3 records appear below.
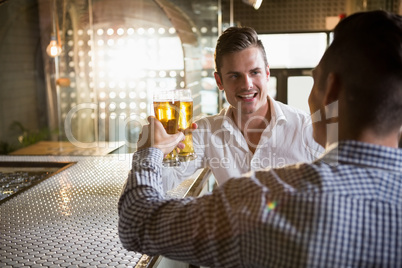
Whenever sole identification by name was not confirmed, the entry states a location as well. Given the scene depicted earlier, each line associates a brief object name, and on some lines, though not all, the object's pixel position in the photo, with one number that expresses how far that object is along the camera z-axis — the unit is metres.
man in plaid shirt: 0.82
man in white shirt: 2.10
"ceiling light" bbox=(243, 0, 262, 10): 2.33
